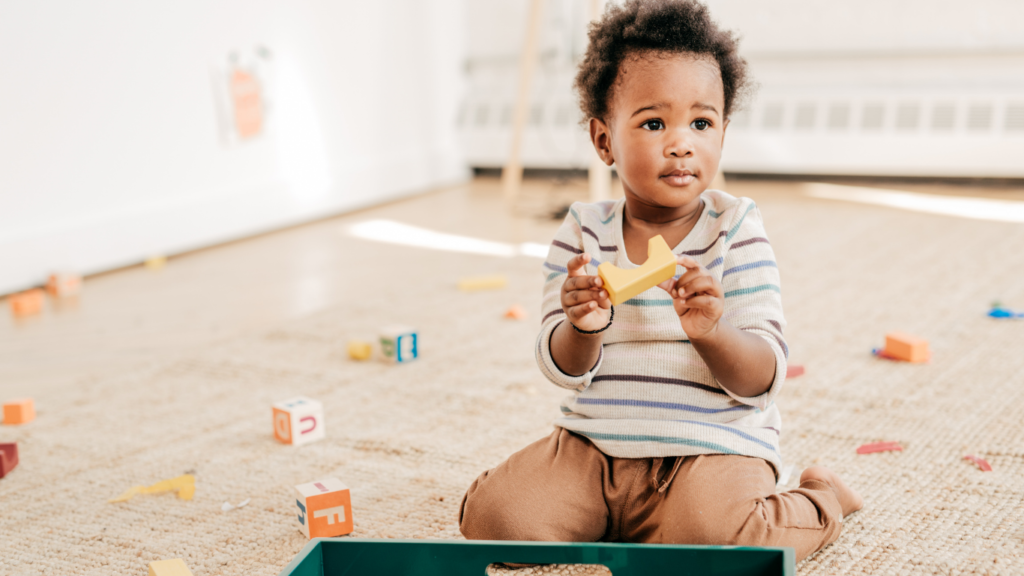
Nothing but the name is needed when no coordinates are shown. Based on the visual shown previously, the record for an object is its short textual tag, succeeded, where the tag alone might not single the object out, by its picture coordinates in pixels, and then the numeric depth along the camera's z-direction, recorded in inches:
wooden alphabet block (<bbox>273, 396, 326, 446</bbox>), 41.7
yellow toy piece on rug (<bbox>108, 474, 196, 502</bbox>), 37.6
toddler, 28.9
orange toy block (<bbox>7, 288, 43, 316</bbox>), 70.2
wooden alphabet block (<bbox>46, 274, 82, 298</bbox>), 75.1
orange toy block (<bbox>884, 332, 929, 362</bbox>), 48.8
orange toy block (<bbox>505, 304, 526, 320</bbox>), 60.6
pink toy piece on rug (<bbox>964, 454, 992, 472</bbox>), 36.1
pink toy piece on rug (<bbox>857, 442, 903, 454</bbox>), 38.4
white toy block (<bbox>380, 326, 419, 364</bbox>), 52.7
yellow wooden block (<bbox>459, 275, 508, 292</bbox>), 69.1
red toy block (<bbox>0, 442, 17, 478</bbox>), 40.4
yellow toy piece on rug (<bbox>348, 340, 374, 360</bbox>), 54.1
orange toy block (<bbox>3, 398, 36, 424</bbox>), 46.4
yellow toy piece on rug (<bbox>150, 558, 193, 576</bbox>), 29.7
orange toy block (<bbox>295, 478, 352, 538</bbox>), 32.8
